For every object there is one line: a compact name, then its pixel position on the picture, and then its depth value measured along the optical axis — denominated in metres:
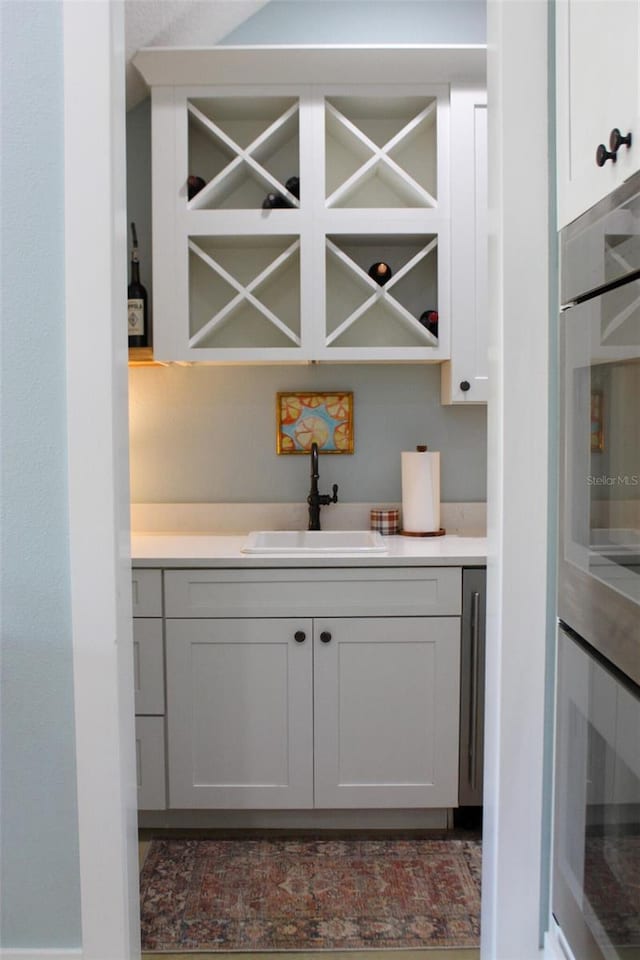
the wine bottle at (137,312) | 2.69
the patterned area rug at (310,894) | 1.94
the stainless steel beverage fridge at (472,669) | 2.36
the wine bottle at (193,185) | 2.60
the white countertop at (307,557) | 2.35
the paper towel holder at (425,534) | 2.75
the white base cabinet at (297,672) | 2.37
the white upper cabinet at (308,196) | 2.56
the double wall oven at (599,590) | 1.14
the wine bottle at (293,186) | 2.63
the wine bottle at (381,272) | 2.68
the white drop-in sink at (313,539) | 2.77
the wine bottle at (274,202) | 2.62
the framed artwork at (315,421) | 2.89
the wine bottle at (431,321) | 2.65
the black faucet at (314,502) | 2.79
